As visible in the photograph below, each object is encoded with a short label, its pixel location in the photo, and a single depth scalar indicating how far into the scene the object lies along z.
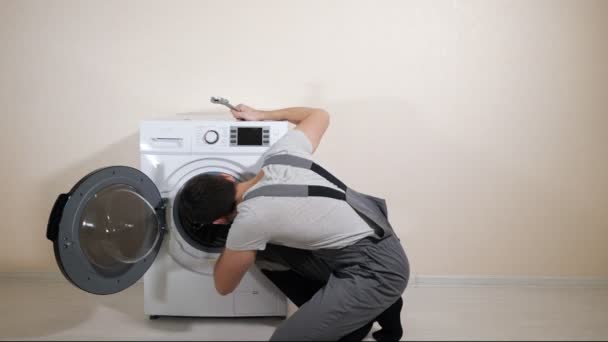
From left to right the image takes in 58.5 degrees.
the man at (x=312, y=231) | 1.76
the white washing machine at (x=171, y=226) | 2.04
